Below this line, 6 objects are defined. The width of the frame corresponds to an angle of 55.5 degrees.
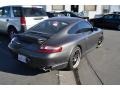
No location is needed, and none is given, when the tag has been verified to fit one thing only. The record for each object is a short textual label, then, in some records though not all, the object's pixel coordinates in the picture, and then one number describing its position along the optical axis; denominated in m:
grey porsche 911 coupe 2.78
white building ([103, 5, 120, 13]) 13.84
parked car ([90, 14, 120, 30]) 8.34
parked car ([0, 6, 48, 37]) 4.79
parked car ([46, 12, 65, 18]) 8.08
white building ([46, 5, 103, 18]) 13.33
